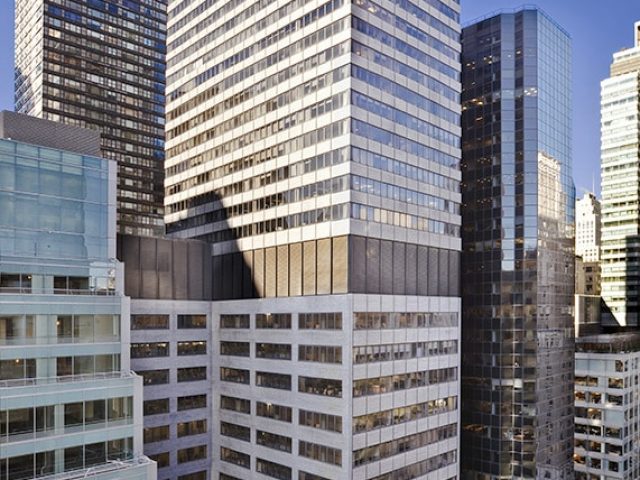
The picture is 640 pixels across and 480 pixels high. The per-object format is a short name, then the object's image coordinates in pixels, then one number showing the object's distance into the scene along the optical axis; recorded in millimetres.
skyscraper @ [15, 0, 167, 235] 154375
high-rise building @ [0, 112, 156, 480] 53000
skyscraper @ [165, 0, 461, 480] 65000
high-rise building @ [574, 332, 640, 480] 108500
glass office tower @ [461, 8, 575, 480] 93000
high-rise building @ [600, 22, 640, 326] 178875
